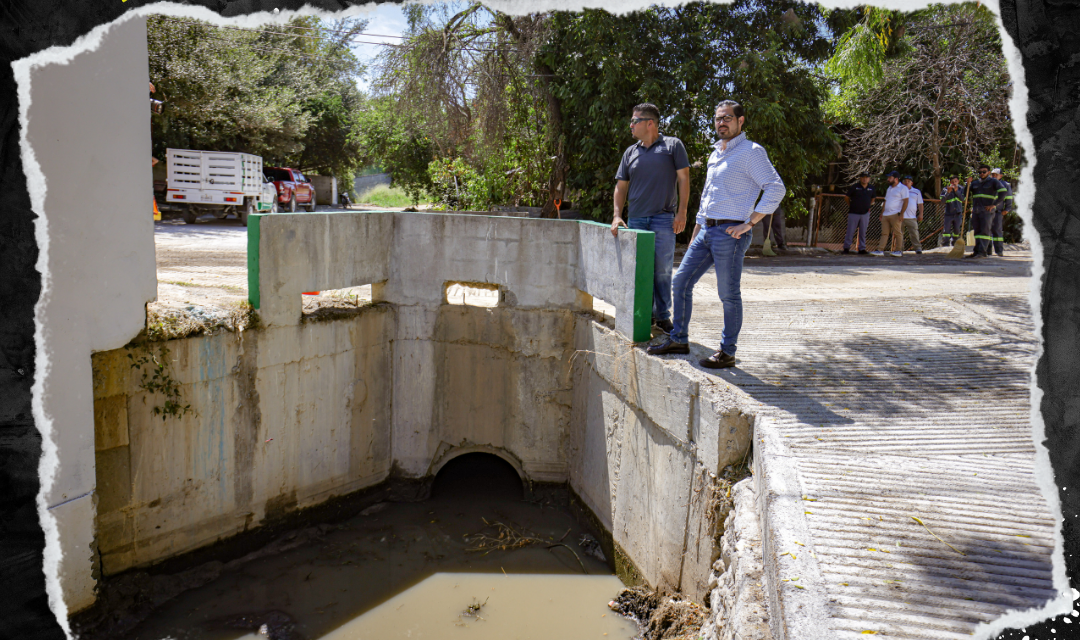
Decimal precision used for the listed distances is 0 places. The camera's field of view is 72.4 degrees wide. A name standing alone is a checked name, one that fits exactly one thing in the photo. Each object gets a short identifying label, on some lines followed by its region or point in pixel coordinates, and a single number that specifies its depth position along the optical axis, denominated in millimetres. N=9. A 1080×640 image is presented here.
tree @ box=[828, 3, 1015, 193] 12766
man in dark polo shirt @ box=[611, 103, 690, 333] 6305
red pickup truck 22469
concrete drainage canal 6062
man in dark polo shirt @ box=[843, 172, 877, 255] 15125
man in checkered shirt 5086
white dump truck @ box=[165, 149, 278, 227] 19078
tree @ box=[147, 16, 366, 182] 19625
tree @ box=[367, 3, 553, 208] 14102
